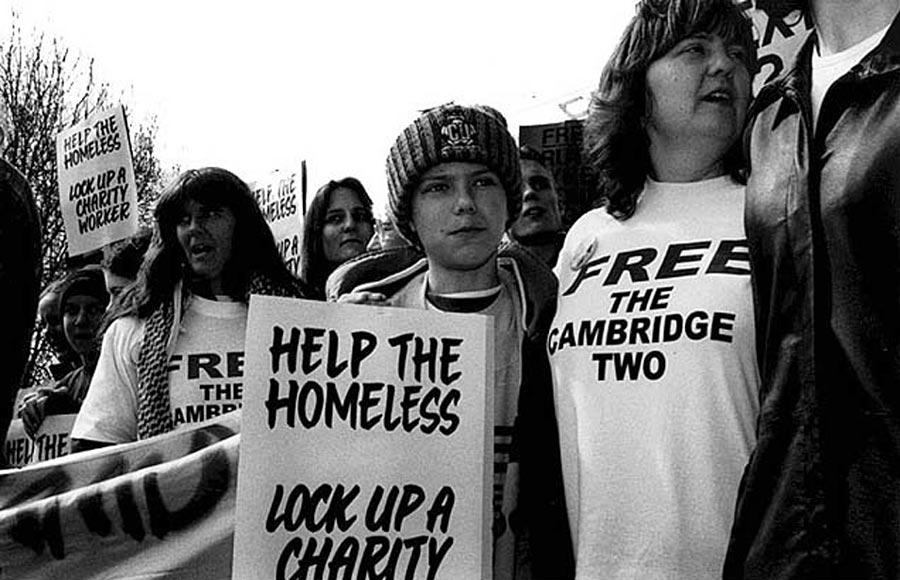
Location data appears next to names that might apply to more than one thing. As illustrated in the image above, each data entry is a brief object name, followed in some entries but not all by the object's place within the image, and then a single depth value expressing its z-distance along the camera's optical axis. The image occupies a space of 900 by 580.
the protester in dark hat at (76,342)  5.14
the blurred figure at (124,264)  5.32
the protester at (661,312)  2.12
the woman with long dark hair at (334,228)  4.92
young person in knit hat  2.57
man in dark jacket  1.68
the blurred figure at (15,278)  2.83
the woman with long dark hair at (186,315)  3.57
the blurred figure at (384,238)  4.50
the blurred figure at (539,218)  4.34
